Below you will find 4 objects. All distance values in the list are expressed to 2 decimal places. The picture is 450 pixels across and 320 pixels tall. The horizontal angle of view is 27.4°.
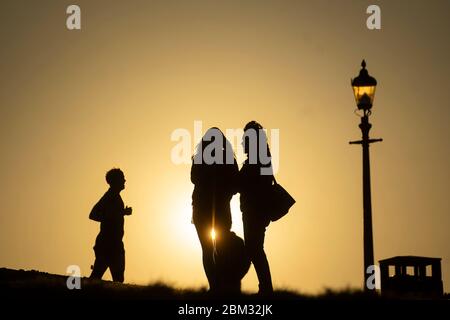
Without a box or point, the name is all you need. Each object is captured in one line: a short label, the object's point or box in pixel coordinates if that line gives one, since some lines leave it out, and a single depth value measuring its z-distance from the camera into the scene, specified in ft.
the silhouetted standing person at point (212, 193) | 48.19
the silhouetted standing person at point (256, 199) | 48.08
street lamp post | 52.34
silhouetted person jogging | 56.80
